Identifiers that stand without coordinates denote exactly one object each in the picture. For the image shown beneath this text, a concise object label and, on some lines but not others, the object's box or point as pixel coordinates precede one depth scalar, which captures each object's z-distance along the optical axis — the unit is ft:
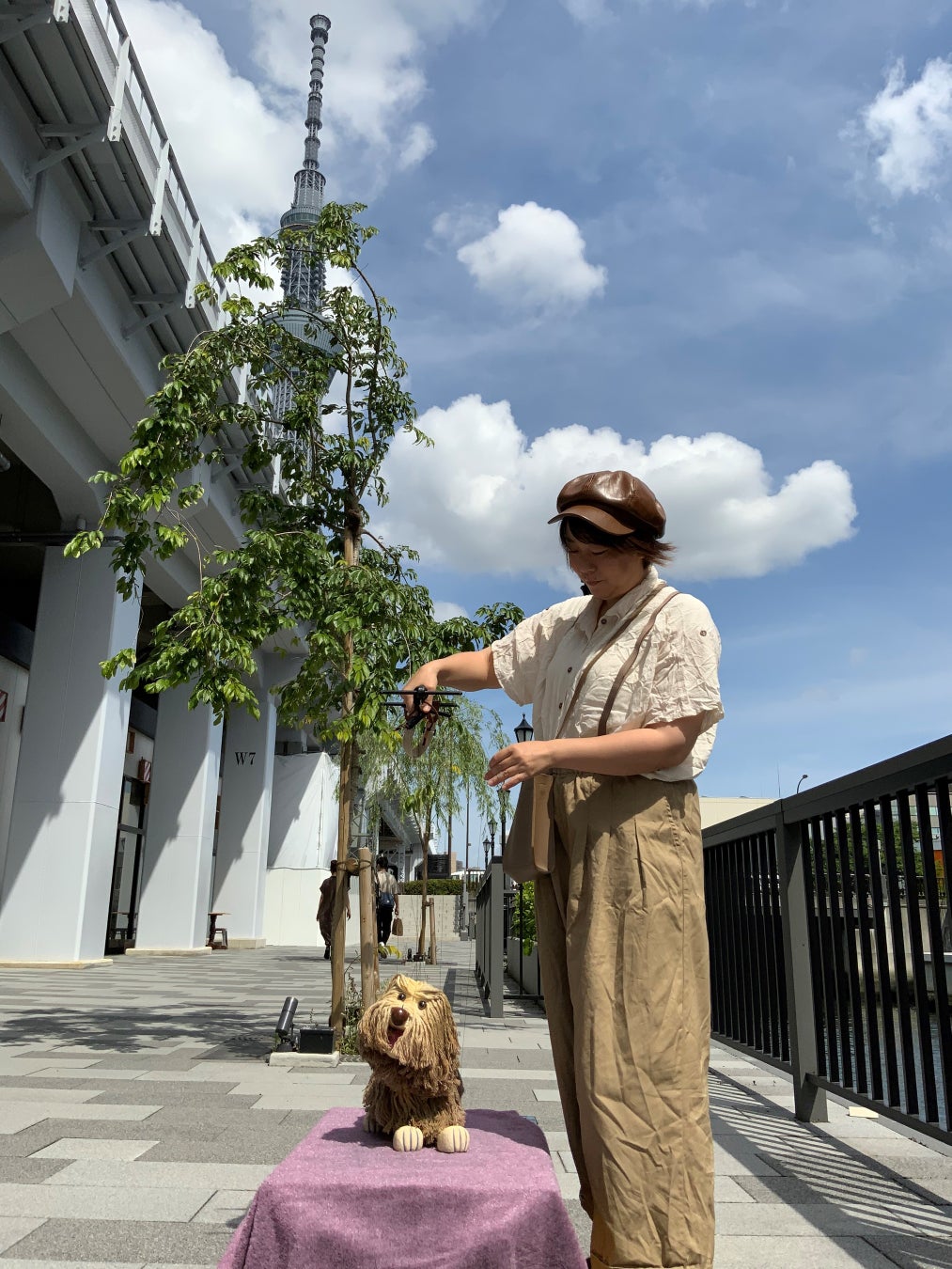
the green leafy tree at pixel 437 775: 55.36
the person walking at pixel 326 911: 49.62
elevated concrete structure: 34.50
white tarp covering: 100.32
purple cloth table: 6.10
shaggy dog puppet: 7.26
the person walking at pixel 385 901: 64.54
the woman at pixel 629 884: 6.02
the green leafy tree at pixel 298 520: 22.36
